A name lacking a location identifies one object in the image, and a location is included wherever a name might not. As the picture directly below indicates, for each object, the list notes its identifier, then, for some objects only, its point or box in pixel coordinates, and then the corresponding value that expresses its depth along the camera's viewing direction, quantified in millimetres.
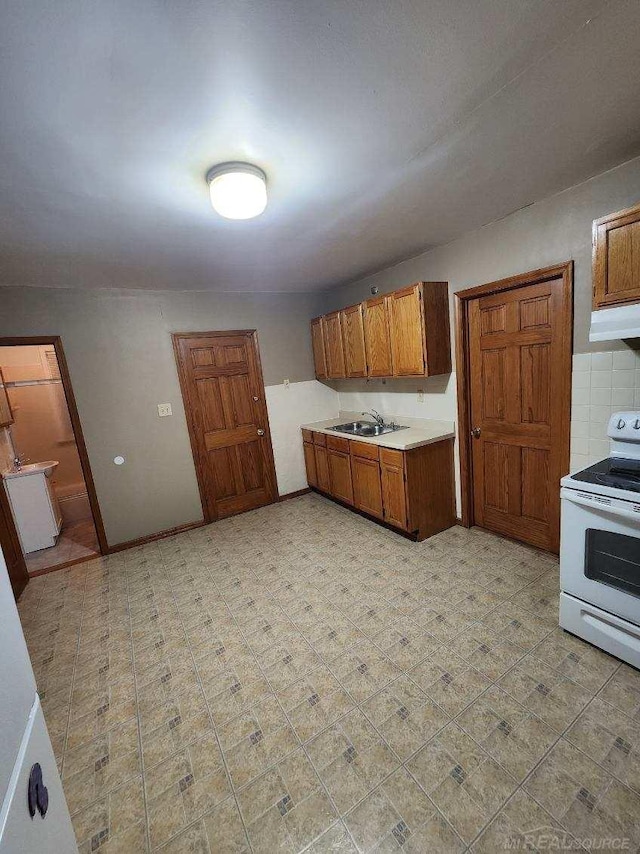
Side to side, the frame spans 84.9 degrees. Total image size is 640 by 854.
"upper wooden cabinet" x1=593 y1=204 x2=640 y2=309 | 1652
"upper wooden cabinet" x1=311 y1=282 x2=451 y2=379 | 2895
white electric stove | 1631
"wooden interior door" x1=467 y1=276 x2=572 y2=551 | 2383
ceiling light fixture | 1572
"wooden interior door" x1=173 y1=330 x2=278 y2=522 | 3768
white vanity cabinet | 3660
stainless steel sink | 3791
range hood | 1674
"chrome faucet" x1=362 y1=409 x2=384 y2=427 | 3905
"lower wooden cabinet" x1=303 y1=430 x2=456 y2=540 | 2967
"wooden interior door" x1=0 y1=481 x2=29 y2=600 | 2912
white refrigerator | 557
